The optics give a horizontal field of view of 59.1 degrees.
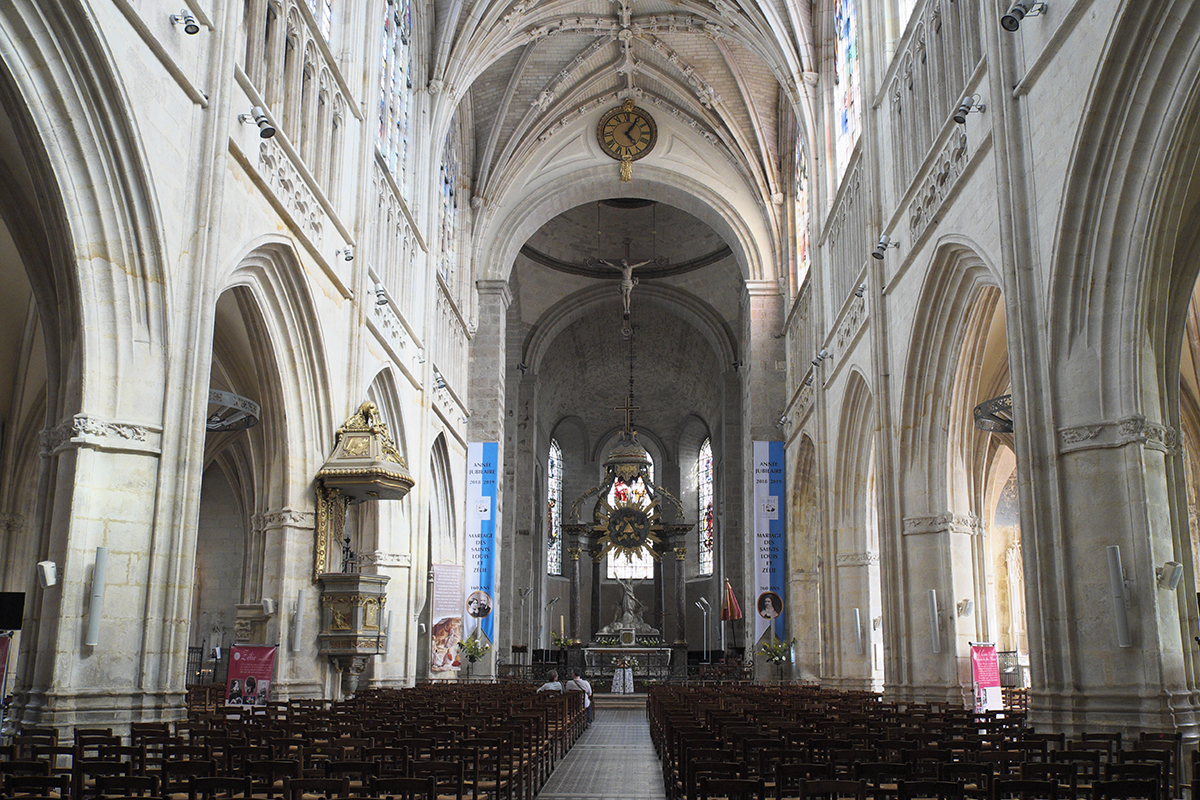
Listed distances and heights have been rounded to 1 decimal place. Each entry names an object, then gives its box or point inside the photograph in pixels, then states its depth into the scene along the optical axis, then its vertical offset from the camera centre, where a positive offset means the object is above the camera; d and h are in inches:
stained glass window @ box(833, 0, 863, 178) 824.3 +439.1
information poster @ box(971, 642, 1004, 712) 556.4 -18.6
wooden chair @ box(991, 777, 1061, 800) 204.7 -28.7
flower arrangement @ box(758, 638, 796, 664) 1042.1 -14.2
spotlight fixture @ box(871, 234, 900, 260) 679.1 +246.3
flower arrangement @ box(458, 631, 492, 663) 1047.6 -13.1
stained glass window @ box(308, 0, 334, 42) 685.5 +400.0
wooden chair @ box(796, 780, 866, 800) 197.3 -27.9
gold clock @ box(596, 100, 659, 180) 1222.3 +567.1
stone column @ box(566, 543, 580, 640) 1644.9 +79.4
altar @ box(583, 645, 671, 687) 1268.5 -27.1
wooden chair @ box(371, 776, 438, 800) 210.8 -29.5
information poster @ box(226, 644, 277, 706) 551.8 -18.1
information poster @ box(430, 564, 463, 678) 940.0 +14.4
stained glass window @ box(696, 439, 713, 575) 1802.8 +231.2
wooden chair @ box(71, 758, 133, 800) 240.8 -31.1
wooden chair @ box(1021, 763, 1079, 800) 233.3 -31.0
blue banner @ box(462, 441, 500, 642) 1074.7 +86.5
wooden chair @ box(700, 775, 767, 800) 211.0 -29.6
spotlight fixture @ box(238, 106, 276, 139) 532.1 +252.9
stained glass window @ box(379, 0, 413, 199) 831.1 +438.6
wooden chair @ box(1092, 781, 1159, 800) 205.6 -29.0
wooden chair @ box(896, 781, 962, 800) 203.9 -28.9
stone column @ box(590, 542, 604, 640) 1711.4 +58.7
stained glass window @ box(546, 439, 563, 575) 1828.2 +219.1
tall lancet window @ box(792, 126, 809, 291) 1073.5 +425.3
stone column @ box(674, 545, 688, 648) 1647.4 +55.2
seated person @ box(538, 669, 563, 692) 697.6 -32.7
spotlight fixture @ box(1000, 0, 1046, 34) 449.7 +262.8
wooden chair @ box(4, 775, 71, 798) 222.7 -30.9
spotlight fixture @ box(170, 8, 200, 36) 451.5 +257.4
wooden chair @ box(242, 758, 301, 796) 237.3 -30.7
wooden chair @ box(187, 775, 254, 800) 214.4 -30.0
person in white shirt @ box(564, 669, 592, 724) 760.5 -36.8
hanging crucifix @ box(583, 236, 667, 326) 1380.4 +465.5
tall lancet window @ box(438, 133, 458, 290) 1062.4 +433.0
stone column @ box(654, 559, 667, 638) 1744.6 +68.4
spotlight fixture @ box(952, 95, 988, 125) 510.9 +253.3
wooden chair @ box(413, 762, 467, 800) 241.9 -31.5
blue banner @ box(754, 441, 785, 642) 1042.4 +87.3
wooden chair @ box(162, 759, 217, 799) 236.4 -30.8
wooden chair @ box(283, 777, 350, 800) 209.0 -29.7
